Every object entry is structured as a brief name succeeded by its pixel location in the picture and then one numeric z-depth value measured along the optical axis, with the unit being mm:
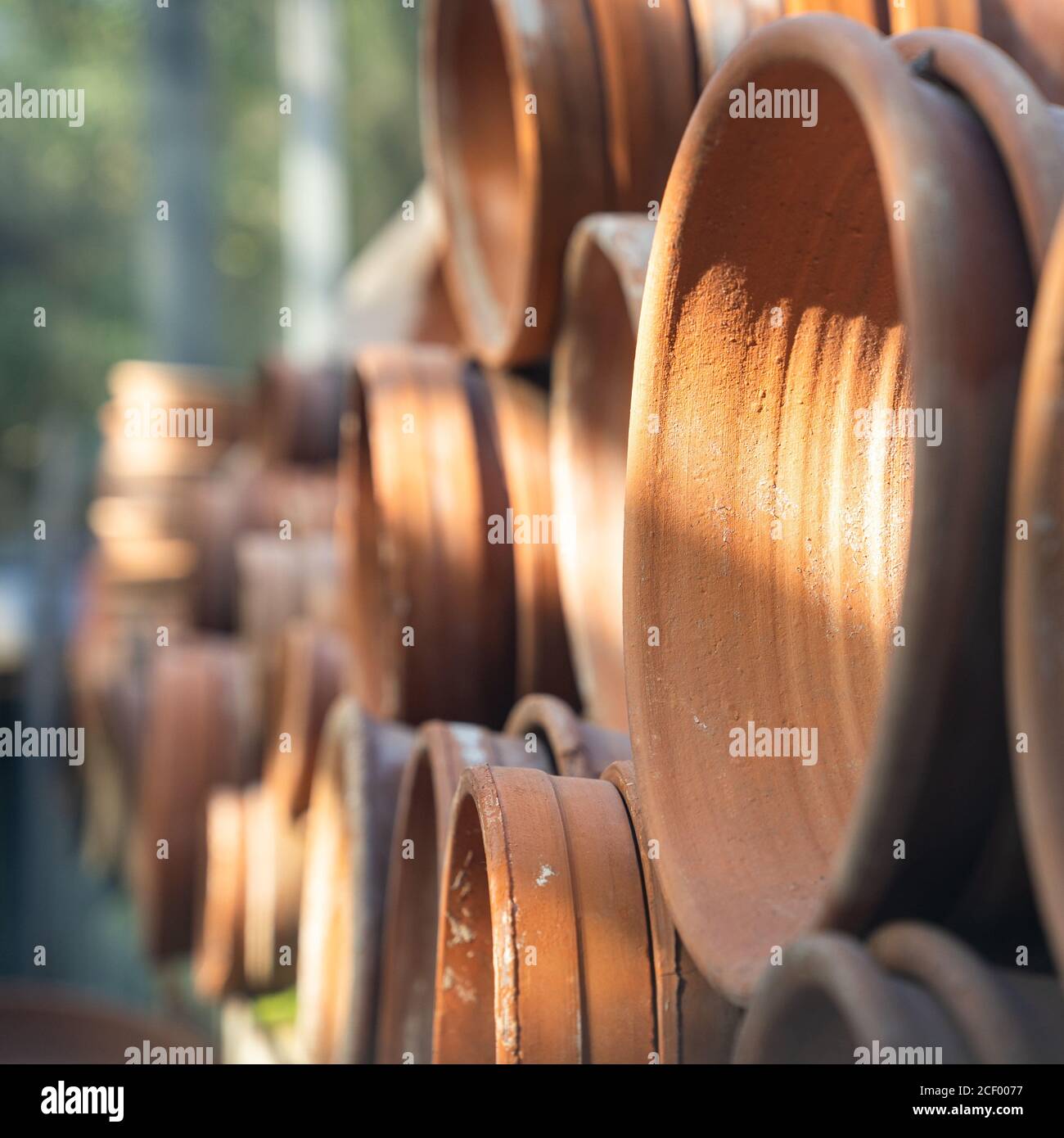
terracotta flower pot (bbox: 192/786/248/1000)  2556
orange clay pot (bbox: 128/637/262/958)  2677
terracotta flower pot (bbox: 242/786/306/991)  2539
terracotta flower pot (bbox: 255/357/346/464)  2831
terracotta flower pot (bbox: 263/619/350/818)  2484
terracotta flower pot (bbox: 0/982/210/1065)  2585
